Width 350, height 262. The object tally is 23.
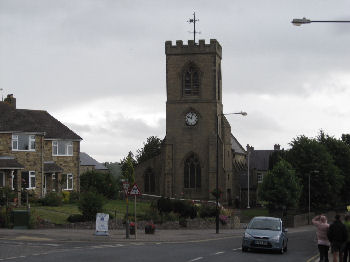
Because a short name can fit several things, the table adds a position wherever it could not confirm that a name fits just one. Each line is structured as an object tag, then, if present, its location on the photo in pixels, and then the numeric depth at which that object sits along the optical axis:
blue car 26.83
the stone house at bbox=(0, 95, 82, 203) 50.12
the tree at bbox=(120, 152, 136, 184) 90.38
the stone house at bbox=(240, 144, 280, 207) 98.07
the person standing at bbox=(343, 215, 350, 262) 21.19
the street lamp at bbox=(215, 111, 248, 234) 42.55
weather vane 76.62
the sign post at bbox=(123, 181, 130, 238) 33.42
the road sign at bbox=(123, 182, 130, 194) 33.69
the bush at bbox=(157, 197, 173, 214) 47.66
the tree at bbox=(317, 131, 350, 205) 83.44
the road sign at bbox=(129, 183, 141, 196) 33.56
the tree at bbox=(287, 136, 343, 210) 76.00
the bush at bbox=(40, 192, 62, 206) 49.03
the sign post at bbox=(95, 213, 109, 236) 34.06
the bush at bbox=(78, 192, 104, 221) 39.43
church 73.19
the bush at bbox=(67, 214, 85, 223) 39.16
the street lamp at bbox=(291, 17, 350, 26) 17.33
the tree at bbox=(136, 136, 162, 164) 117.81
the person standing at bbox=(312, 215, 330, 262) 20.84
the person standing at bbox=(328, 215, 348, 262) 19.92
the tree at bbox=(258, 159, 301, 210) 69.00
